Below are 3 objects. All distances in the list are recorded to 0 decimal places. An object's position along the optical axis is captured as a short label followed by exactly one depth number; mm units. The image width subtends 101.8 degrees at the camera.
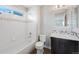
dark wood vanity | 1346
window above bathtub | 1194
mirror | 1353
